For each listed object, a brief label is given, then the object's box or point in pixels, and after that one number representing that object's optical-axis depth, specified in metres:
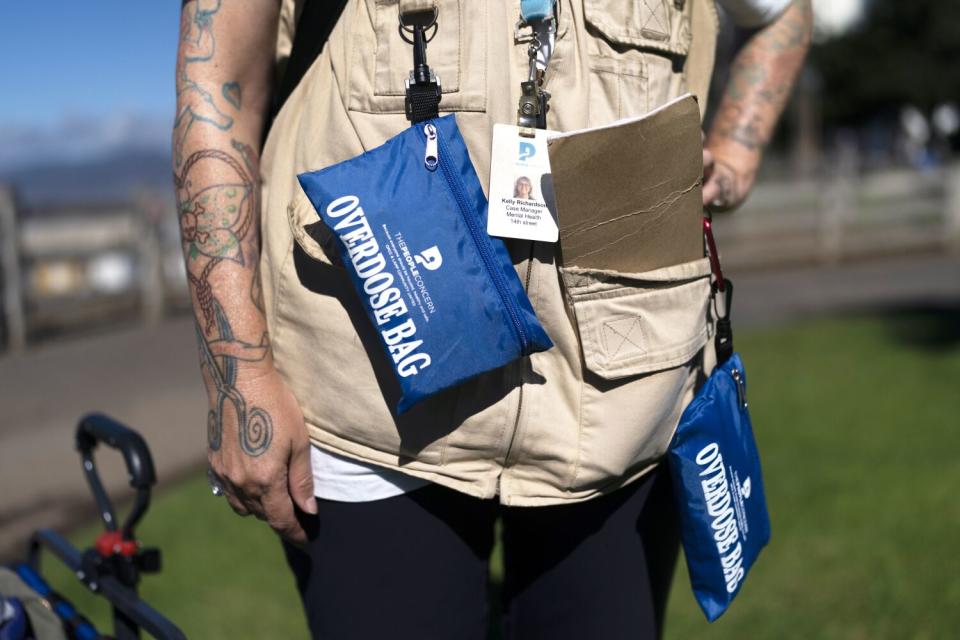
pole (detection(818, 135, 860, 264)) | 13.35
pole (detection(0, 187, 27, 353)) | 8.34
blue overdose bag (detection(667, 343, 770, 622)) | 1.29
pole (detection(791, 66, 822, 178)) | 32.73
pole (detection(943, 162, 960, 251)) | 14.41
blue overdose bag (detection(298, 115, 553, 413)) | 1.14
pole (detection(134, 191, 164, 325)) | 10.15
